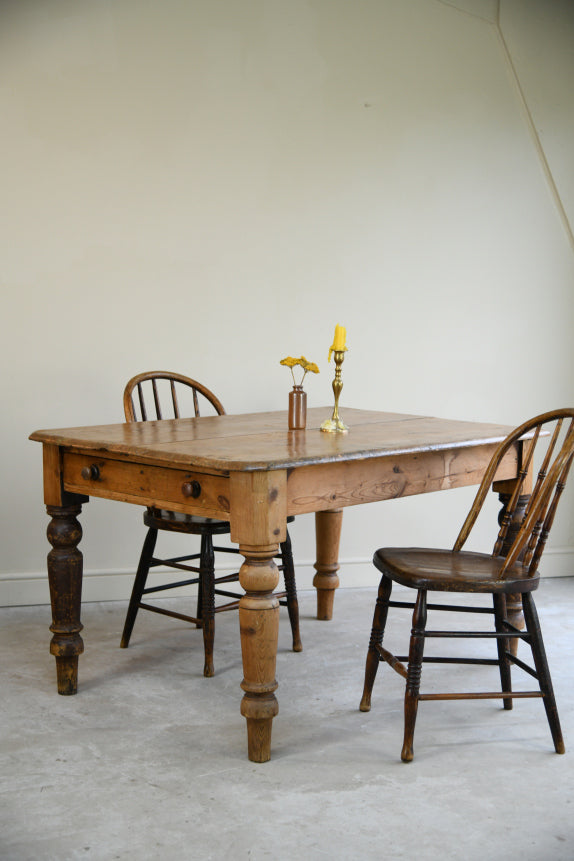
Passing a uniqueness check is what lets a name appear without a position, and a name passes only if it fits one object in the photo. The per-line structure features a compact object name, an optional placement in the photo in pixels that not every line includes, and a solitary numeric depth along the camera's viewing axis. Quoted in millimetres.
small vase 2887
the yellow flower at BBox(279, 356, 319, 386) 2824
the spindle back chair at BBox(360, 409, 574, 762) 2338
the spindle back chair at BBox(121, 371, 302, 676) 2953
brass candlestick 2870
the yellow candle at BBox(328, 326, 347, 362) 2835
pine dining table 2260
